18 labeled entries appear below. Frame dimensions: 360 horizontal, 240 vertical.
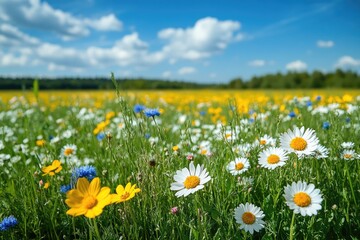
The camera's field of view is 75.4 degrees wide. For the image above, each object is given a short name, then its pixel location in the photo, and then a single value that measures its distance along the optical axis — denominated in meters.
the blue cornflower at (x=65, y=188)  0.37
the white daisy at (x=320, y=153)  0.33
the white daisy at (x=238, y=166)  0.35
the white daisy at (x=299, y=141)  0.31
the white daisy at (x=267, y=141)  0.43
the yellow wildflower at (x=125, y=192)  0.27
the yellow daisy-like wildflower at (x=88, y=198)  0.23
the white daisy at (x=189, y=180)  0.29
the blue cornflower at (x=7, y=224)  0.32
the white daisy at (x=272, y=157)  0.33
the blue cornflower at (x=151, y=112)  0.43
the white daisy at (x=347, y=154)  0.39
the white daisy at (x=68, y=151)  0.56
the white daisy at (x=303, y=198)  0.26
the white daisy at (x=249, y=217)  0.28
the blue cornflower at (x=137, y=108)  0.59
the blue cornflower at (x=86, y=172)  0.36
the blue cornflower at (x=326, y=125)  0.55
